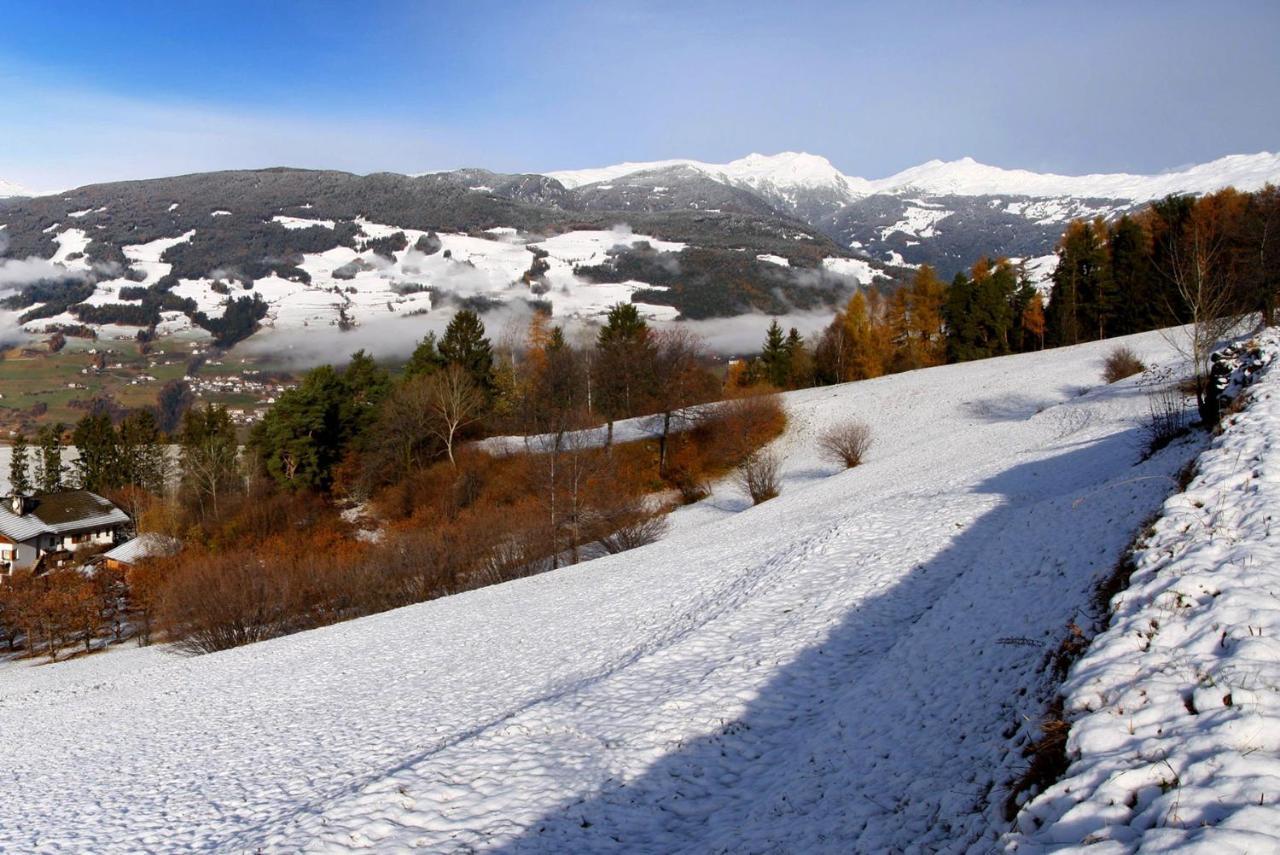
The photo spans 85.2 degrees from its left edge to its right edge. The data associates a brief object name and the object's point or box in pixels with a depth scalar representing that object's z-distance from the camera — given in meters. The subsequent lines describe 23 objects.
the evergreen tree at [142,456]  80.00
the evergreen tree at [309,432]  56.62
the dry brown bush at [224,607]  33.59
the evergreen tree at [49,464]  80.44
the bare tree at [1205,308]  18.69
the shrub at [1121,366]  41.97
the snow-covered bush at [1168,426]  18.69
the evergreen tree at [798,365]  76.31
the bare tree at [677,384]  48.12
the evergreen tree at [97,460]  81.56
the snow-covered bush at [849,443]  41.09
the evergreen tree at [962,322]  66.31
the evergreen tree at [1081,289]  63.34
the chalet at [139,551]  55.50
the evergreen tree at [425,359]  61.88
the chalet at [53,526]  65.12
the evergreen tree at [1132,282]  60.25
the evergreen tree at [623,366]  50.44
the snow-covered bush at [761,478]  38.72
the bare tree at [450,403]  53.53
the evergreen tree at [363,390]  60.59
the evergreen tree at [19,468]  78.06
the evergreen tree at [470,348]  62.31
